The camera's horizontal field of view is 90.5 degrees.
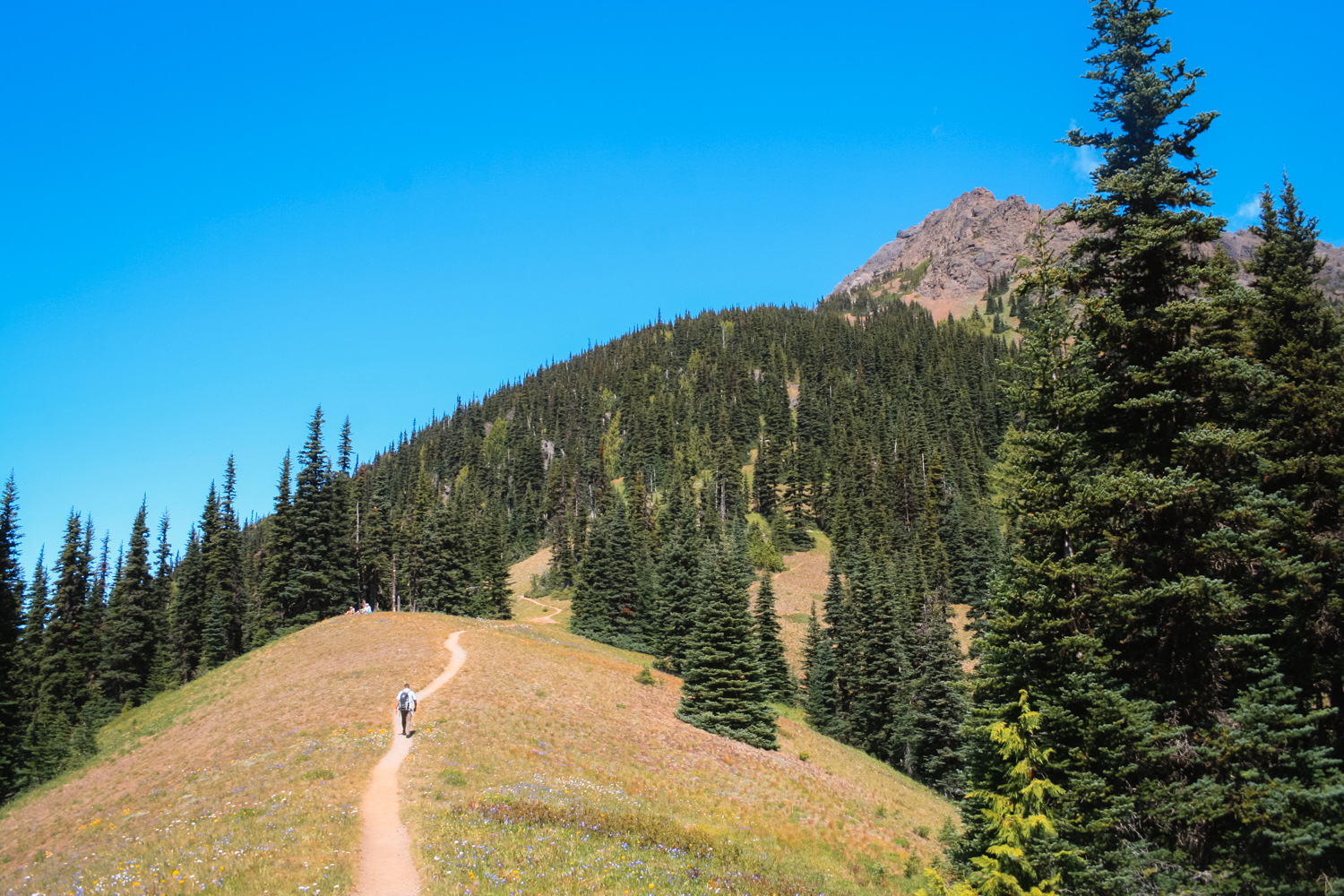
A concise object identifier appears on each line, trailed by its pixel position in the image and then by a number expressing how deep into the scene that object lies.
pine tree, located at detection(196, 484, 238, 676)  65.50
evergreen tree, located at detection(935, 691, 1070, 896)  12.77
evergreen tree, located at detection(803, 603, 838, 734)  51.41
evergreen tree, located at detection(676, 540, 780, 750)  34.34
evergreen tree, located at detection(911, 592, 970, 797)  41.00
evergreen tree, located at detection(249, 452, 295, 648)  58.34
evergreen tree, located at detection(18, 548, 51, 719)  62.12
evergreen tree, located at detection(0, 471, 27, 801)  44.34
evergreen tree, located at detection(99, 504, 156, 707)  64.62
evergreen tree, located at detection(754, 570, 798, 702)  51.41
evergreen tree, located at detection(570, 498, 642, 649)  60.78
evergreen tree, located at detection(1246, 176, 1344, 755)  14.14
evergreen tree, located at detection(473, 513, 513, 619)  66.25
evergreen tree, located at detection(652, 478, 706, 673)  49.59
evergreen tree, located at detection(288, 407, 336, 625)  57.59
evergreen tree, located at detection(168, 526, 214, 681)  68.75
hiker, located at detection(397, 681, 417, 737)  24.67
